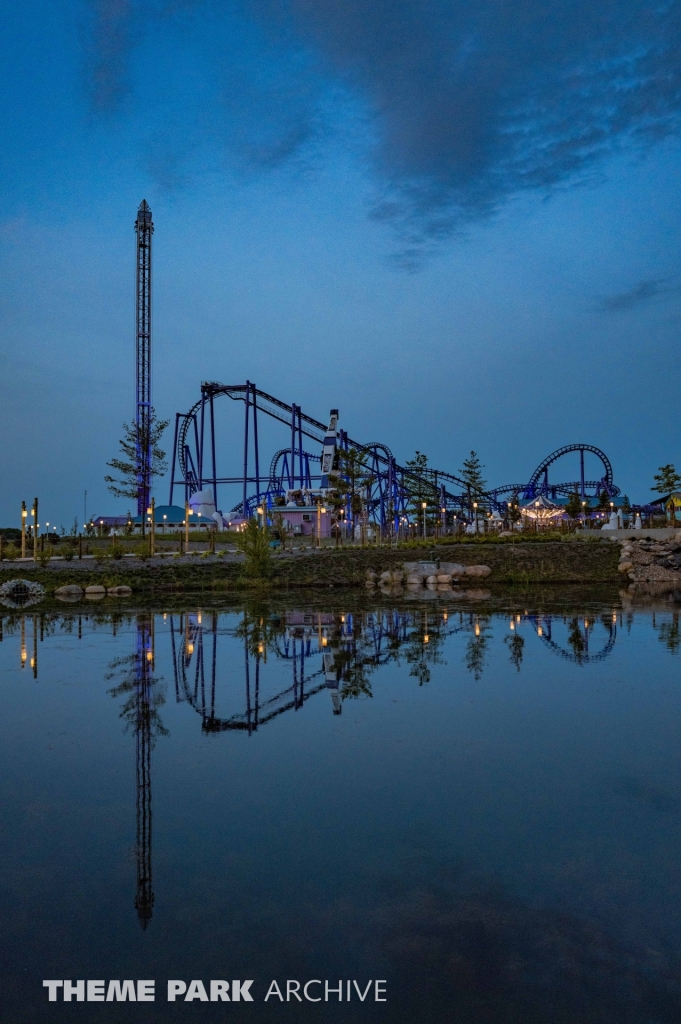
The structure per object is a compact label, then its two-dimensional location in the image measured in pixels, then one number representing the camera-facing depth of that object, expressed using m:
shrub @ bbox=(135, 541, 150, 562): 26.02
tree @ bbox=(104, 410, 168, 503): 40.38
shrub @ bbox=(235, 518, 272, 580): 22.22
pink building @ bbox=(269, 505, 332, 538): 50.94
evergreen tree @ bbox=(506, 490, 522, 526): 44.27
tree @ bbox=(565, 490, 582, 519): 49.59
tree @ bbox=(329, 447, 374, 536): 37.88
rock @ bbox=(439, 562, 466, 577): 24.07
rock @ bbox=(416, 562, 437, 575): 23.69
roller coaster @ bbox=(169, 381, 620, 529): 51.34
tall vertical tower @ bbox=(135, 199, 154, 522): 55.16
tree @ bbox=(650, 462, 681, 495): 48.56
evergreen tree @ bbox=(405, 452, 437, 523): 52.81
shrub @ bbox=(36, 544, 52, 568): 24.63
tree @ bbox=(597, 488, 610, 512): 54.63
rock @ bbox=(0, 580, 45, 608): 20.57
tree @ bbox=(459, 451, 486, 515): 58.53
